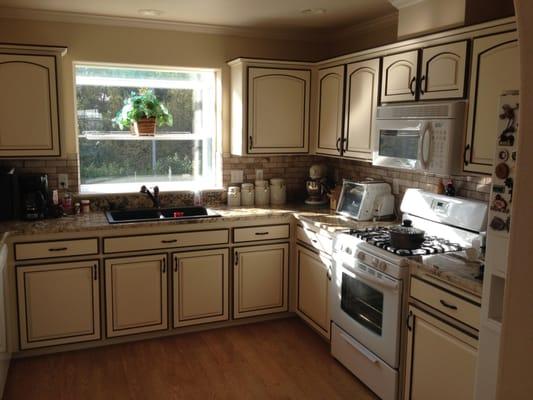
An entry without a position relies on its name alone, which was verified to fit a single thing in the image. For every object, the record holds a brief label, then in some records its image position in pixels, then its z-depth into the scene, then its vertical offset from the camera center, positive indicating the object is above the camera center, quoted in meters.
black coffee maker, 3.47 -0.41
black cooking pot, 2.77 -0.53
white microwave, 2.72 +0.05
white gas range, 2.71 -0.79
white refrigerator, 1.89 -0.38
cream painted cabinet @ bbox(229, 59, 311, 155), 4.02 +0.29
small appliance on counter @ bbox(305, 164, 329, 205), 4.35 -0.40
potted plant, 4.08 +0.22
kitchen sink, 3.74 -0.59
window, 4.04 +0.05
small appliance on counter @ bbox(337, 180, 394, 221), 3.61 -0.42
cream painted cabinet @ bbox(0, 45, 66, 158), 3.33 +0.26
